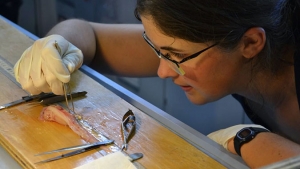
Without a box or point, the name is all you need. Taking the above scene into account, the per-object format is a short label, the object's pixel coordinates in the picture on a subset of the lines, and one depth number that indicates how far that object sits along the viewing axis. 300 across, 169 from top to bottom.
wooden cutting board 0.81
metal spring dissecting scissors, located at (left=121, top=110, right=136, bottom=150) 0.86
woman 0.83
